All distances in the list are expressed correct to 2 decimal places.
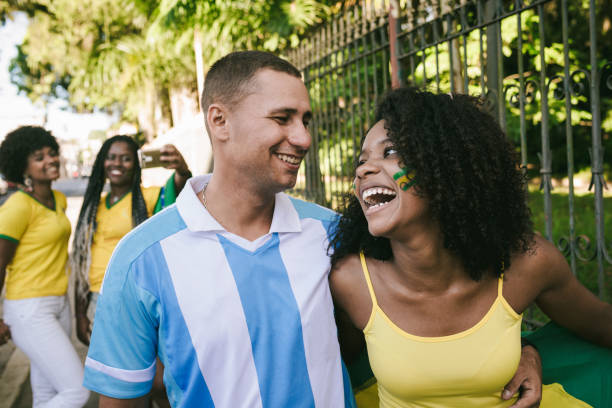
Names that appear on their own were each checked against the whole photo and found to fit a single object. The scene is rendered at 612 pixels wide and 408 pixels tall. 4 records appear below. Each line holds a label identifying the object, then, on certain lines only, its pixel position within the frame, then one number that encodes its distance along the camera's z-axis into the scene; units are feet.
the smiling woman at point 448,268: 6.23
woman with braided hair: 12.25
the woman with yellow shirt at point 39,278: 10.80
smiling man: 5.96
